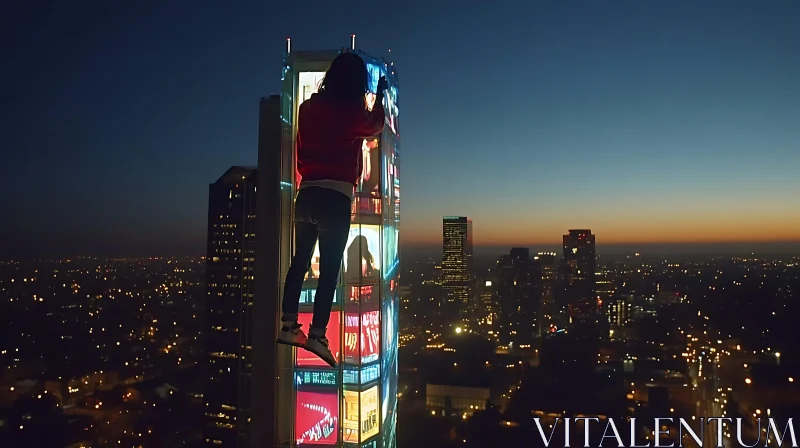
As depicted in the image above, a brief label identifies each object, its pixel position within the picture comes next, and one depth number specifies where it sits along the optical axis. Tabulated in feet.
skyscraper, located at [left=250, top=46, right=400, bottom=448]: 12.62
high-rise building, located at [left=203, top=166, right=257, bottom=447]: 67.67
